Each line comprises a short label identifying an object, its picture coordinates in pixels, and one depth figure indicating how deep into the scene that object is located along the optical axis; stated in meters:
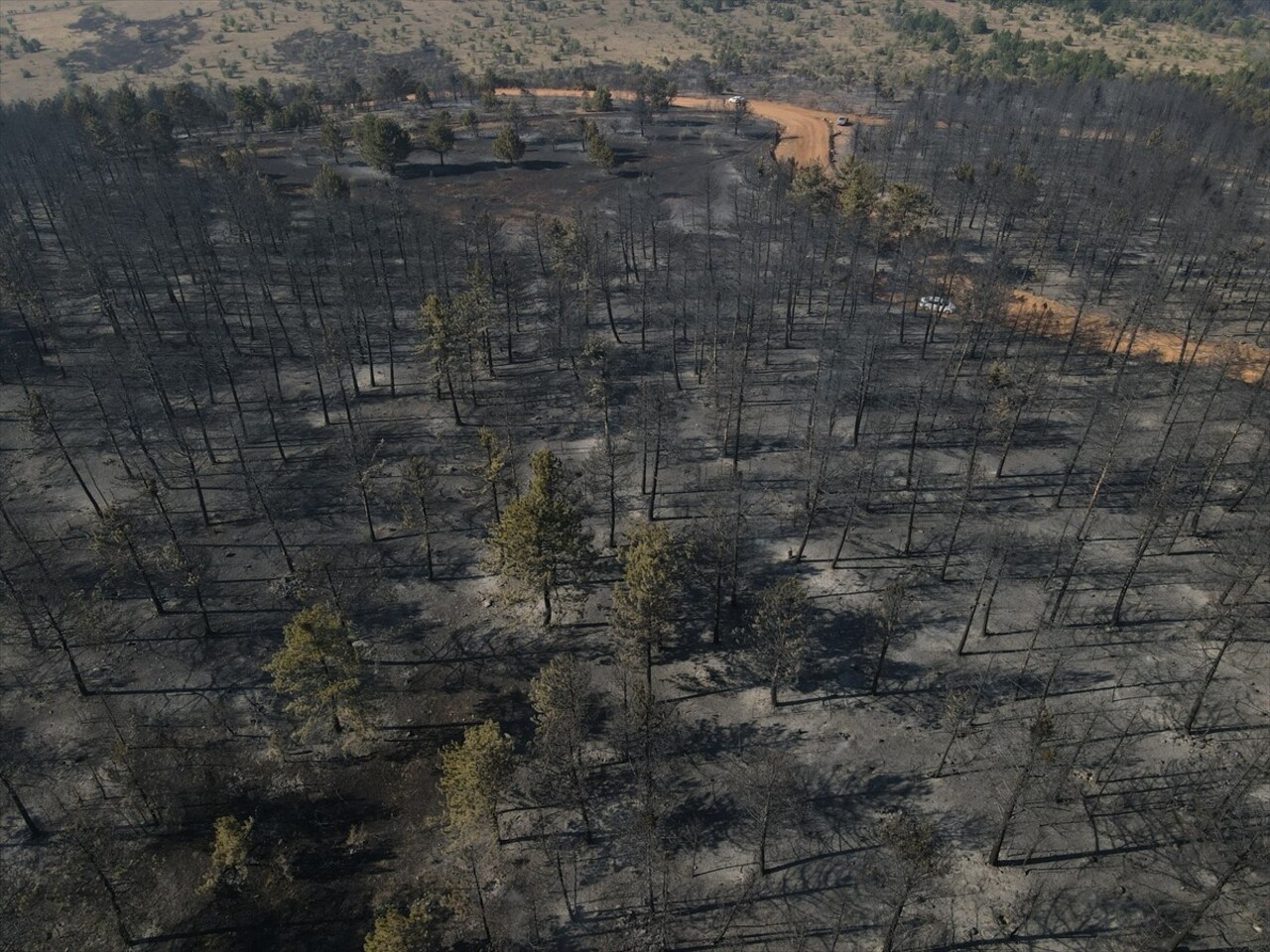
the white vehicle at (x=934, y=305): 93.31
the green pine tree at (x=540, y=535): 48.91
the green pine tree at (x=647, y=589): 46.12
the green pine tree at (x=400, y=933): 33.28
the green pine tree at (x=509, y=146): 136.88
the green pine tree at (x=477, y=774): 37.44
